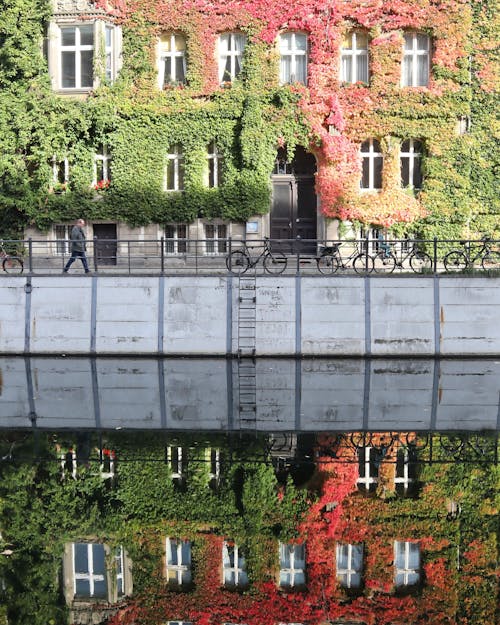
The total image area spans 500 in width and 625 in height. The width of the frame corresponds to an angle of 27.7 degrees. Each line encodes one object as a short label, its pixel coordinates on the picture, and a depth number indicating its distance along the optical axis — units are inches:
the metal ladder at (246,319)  1035.9
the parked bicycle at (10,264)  1126.2
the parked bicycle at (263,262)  1068.2
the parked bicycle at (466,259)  1056.2
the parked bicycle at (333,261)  1062.4
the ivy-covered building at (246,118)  1413.6
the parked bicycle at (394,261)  1077.1
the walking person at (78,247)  1083.3
